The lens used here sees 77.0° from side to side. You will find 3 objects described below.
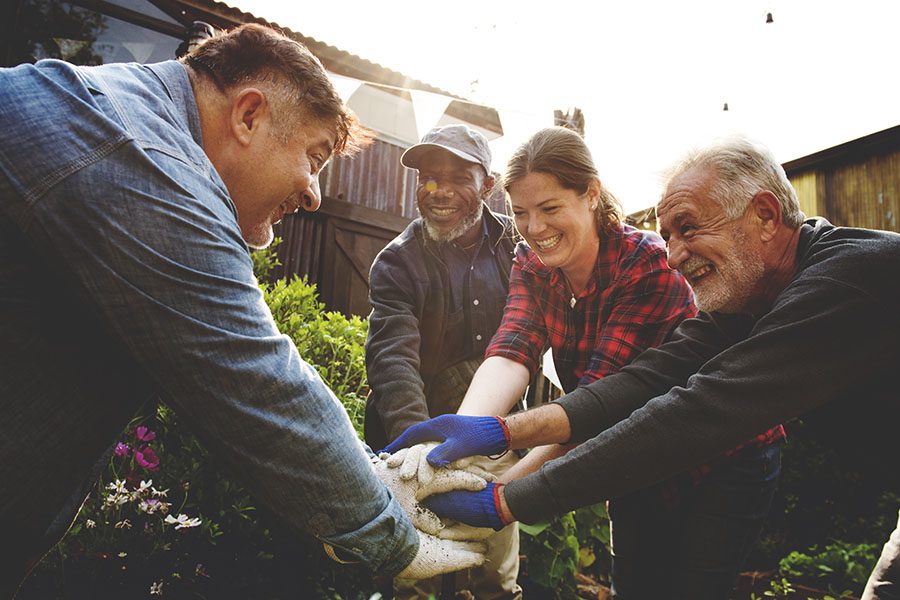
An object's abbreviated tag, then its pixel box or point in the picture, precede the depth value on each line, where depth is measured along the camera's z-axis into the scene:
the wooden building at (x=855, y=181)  5.50
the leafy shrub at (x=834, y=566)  4.14
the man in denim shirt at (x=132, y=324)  1.08
